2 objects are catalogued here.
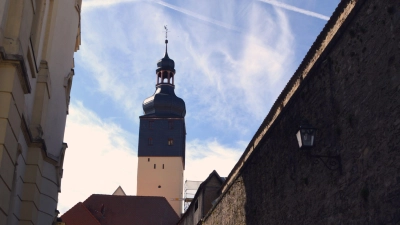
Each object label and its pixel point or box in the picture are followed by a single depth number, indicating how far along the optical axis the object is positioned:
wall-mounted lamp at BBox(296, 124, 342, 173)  7.57
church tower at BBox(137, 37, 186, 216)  55.69
